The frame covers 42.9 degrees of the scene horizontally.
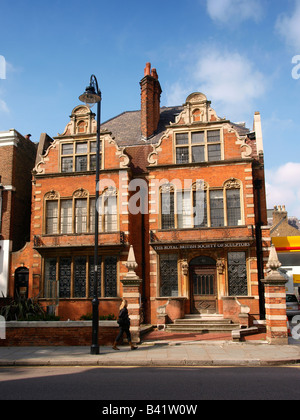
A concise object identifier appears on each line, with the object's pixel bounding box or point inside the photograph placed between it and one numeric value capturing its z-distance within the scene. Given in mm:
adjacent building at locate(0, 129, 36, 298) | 22703
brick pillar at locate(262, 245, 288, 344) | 14273
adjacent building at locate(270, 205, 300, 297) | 24453
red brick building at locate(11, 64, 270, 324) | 19812
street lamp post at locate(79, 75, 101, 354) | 12883
